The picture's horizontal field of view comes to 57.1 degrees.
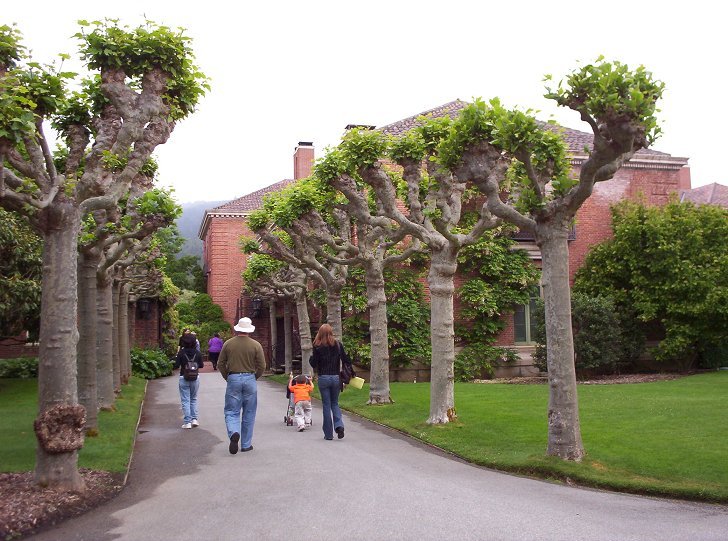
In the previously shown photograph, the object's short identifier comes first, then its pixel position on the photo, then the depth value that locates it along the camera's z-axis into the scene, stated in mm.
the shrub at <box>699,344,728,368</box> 22438
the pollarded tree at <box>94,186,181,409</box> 11719
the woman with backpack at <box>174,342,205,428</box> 12453
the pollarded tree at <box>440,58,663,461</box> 7977
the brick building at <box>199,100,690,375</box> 24312
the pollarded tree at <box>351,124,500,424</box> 12109
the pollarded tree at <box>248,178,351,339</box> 16891
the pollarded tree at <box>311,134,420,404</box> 13461
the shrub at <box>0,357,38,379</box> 25078
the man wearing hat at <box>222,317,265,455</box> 9742
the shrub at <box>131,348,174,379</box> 27141
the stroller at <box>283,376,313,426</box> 12581
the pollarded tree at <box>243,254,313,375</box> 23078
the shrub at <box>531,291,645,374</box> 20750
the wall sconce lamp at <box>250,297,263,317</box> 33625
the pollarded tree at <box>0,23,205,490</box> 7289
